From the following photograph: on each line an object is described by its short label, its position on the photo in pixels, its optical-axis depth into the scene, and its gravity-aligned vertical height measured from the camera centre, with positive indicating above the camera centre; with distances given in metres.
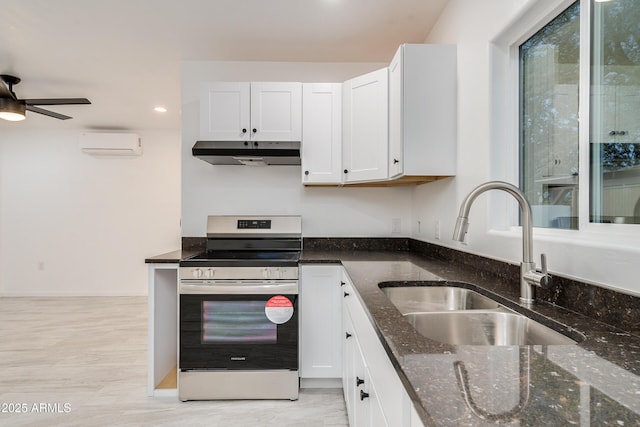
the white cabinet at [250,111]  2.55 +0.75
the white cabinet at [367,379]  0.77 -0.51
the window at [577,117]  1.04 +0.35
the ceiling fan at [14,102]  2.91 +0.96
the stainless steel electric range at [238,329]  2.16 -0.72
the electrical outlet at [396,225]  2.96 -0.10
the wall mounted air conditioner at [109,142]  4.83 +0.99
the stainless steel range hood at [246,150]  2.41 +0.44
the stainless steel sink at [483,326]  1.04 -0.37
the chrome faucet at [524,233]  1.15 -0.06
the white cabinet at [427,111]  2.01 +0.60
